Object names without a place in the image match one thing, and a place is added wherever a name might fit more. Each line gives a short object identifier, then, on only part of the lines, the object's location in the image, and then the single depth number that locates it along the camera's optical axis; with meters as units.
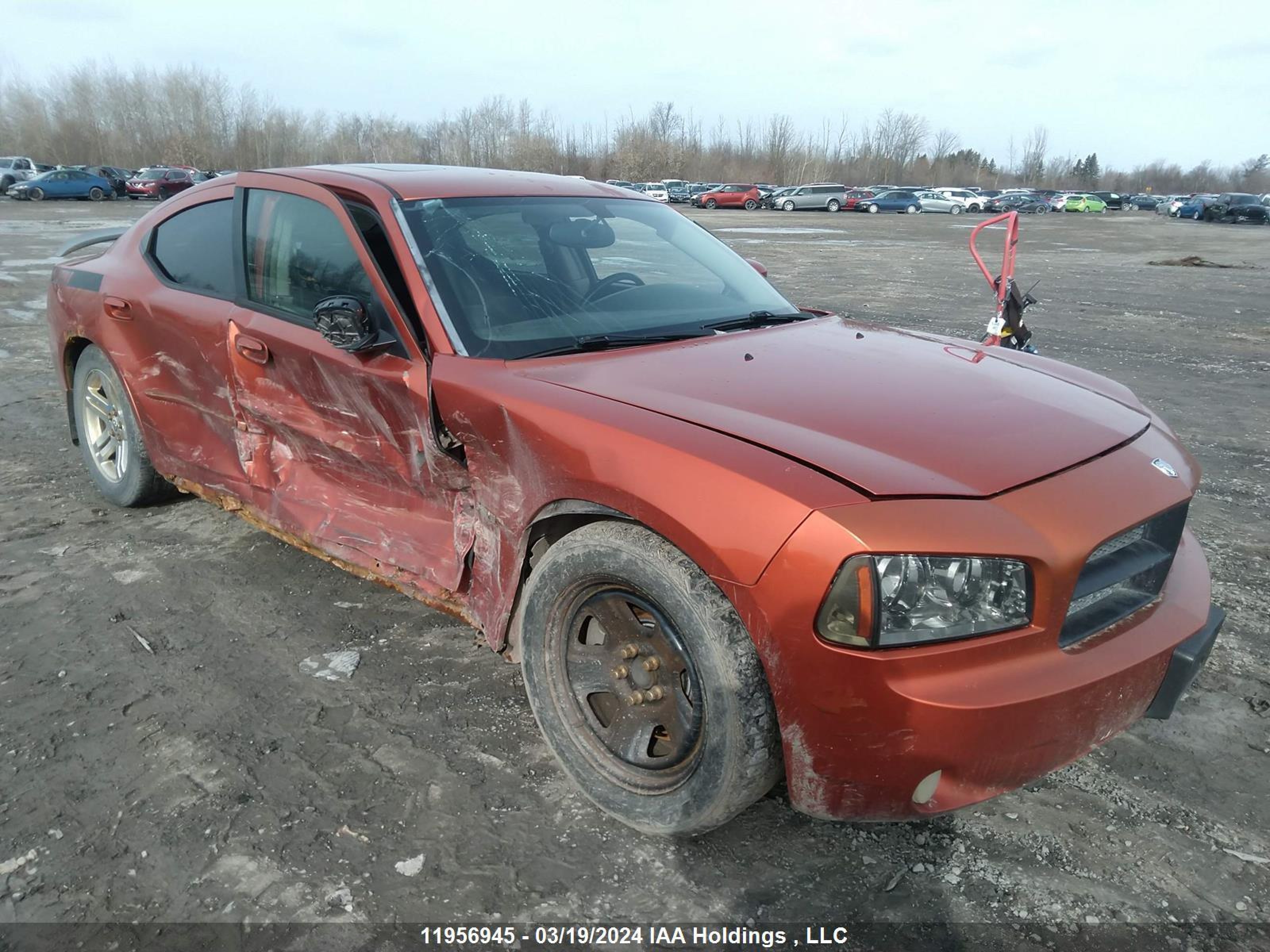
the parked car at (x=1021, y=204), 55.75
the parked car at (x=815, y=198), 50.22
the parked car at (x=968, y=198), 54.03
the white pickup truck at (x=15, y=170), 41.41
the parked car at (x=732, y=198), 50.41
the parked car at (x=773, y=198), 51.28
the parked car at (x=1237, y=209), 45.53
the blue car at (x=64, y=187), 38.12
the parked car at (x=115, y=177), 41.97
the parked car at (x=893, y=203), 51.41
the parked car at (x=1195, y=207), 50.81
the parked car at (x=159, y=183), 40.31
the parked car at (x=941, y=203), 53.06
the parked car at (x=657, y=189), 48.79
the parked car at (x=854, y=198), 51.03
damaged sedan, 1.83
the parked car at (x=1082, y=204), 61.12
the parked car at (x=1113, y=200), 67.44
